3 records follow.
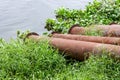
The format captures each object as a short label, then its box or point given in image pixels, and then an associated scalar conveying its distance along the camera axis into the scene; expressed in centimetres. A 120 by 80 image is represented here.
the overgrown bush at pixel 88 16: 821
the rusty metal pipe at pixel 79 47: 486
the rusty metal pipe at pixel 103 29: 592
